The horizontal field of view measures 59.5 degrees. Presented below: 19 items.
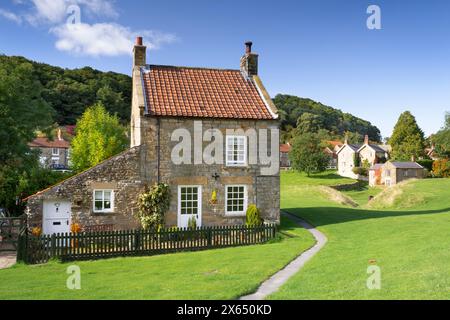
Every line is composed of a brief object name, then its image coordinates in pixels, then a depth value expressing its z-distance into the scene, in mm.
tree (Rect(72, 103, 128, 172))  46844
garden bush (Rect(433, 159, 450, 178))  69144
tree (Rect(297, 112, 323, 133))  128000
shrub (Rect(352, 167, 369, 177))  86950
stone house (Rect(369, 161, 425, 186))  70688
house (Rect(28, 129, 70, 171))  86562
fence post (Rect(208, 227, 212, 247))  19891
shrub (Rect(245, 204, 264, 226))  22719
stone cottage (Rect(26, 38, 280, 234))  21156
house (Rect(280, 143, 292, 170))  112019
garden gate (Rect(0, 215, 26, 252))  19783
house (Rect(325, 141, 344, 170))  112212
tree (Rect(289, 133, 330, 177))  79562
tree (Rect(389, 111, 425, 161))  82000
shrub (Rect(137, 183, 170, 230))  21484
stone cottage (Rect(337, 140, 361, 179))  92438
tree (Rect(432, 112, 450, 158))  72762
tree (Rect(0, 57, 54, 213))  24547
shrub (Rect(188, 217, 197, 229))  22277
